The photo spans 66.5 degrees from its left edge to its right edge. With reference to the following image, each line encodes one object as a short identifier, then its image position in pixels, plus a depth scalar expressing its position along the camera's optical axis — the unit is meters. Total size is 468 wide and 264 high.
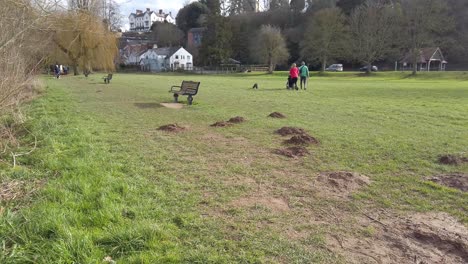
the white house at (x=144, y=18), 159.88
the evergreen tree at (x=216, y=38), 80.69
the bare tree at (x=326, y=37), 62.69
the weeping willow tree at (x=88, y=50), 38.91
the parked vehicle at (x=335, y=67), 70.57
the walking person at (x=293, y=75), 23.23
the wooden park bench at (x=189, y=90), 15.18
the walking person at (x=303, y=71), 23.62
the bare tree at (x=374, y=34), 57.94
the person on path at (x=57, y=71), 39.22
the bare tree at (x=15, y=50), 6.39
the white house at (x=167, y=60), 92.56
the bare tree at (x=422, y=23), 51.56
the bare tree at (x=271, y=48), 67.08
